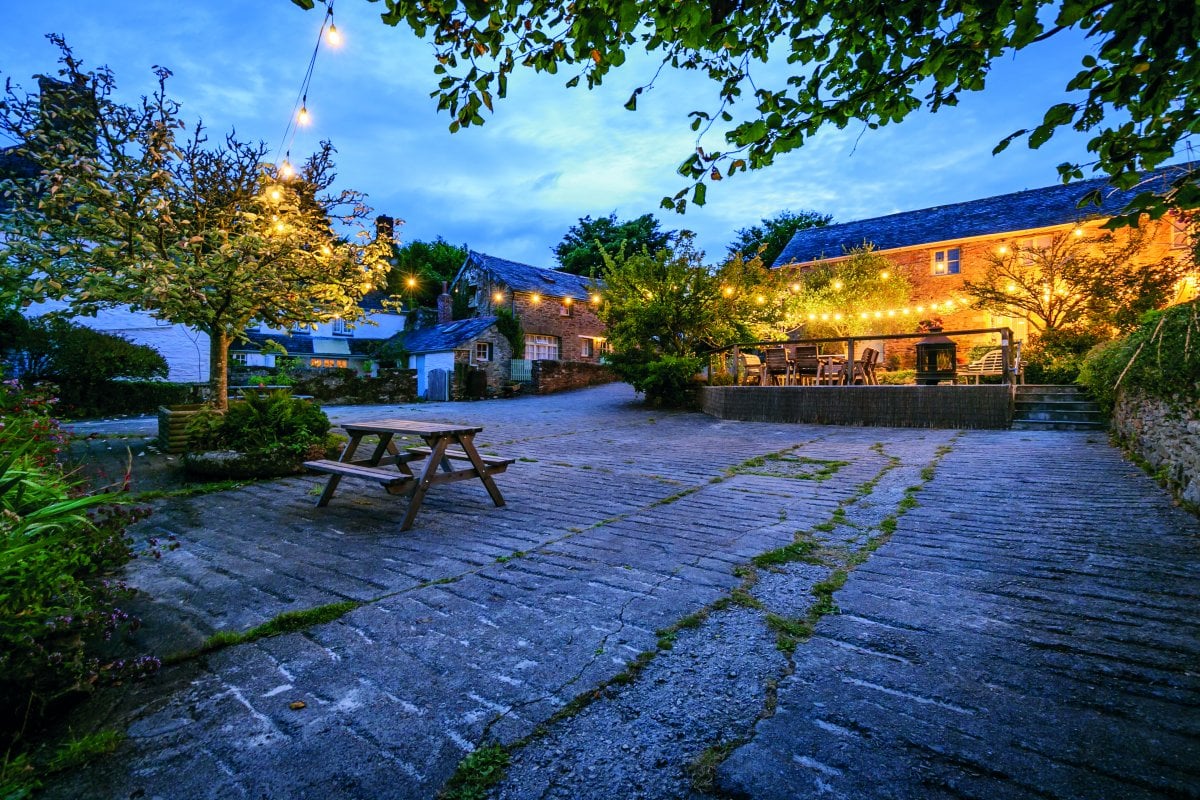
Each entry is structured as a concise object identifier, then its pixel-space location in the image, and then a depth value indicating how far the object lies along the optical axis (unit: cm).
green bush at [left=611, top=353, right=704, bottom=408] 1432
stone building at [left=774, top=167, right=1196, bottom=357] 1730
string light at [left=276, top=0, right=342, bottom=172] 279
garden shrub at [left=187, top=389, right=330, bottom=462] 595
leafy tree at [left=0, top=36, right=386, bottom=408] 541
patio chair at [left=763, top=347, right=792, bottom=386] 1215
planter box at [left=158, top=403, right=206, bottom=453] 713
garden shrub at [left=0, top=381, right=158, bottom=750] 160
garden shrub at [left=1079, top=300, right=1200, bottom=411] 395
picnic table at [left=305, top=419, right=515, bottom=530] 384
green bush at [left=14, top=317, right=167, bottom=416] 1278
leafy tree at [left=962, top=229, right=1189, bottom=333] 1414
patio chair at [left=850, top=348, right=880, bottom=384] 1239
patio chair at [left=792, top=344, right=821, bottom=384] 1203
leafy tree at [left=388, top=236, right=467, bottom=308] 3541
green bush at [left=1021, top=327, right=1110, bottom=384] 1213
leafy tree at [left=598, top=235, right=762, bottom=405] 1415
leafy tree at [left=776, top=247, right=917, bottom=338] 1872
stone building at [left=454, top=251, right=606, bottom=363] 2612
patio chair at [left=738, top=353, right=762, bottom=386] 1402
